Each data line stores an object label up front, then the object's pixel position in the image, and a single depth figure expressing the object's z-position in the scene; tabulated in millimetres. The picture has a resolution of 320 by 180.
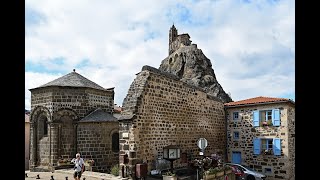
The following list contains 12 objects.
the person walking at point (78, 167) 10992
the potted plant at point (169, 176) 11040
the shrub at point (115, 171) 13081
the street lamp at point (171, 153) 11655
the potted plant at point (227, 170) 13203
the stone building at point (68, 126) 18453
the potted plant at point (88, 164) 16252
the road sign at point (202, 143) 12618
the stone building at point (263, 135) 18109
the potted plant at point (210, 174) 11484
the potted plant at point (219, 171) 12230
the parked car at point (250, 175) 16500
